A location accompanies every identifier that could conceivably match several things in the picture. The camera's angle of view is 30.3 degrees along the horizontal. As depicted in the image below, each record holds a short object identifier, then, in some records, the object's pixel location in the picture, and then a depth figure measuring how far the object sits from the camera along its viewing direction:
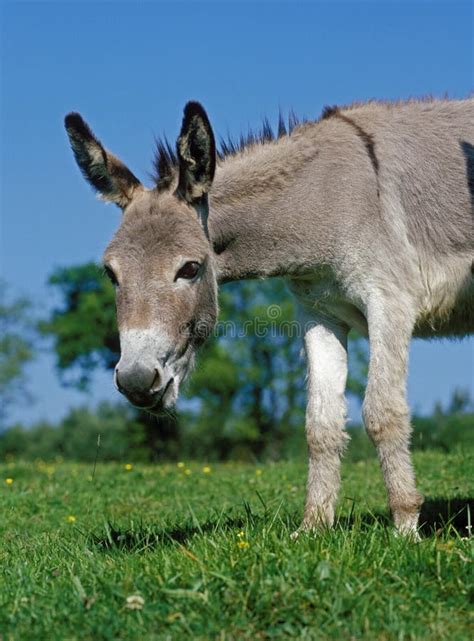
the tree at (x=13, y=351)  42.03
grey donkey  5.35
